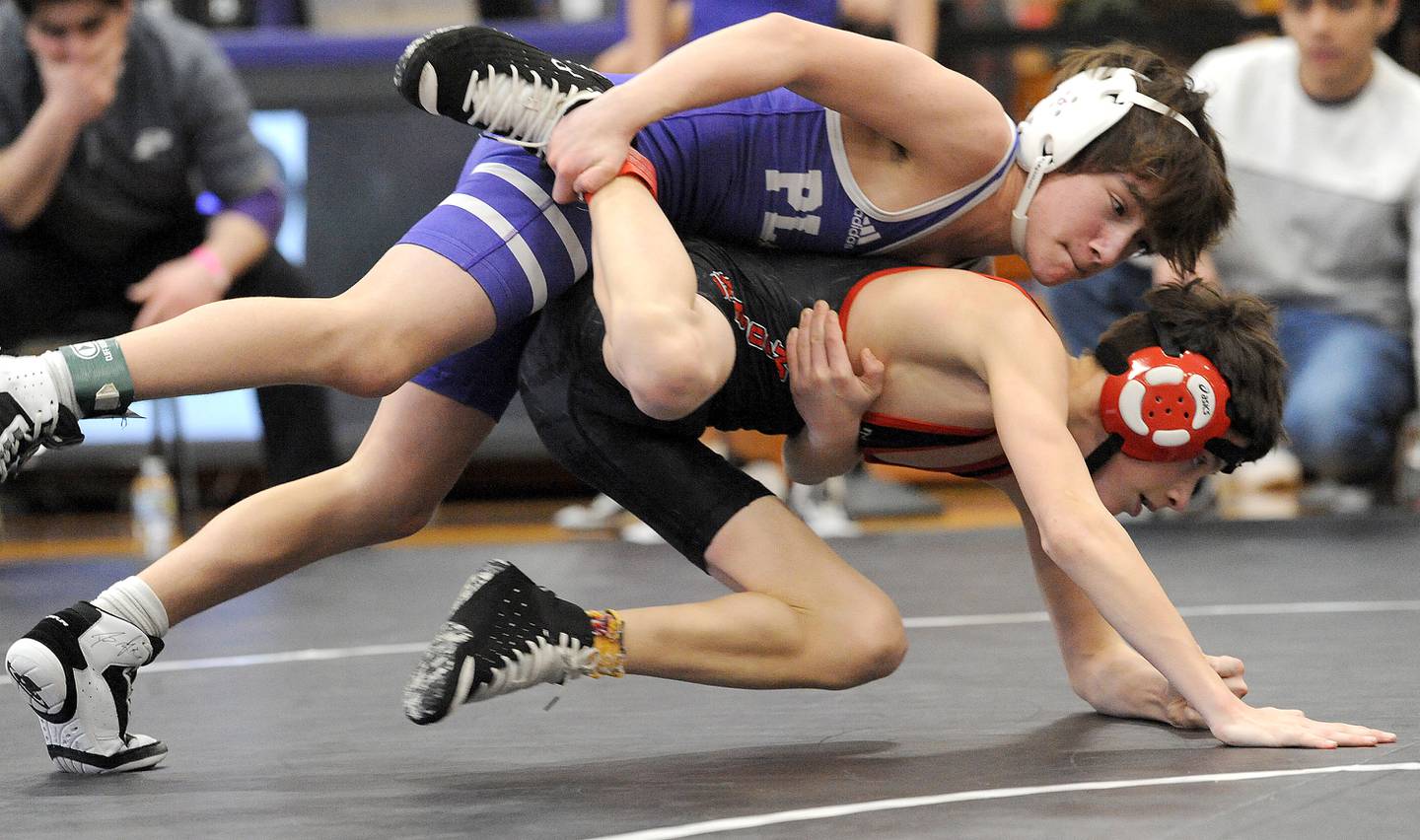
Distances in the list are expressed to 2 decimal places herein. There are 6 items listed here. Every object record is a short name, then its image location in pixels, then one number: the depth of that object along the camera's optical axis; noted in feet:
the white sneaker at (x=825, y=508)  29.04
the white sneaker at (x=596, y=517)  30.73
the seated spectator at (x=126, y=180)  26.37
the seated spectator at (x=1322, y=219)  27.99
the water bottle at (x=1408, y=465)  30.49
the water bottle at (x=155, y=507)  30.78
